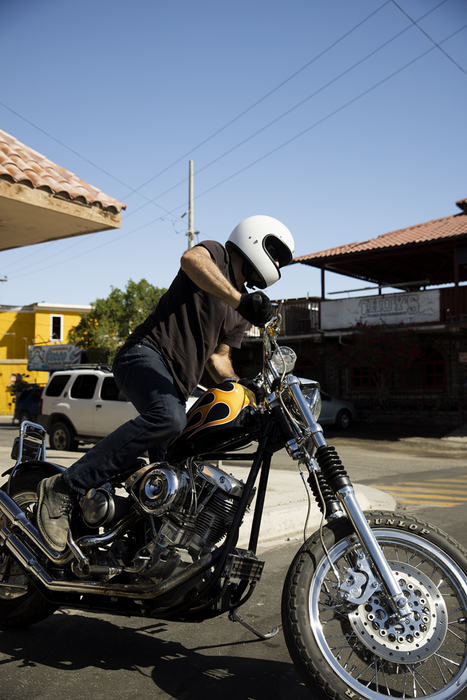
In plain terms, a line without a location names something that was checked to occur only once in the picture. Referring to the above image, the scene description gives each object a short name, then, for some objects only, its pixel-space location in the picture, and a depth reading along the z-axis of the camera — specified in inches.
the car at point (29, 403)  848.3
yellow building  1831.9
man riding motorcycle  104.7
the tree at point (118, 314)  1393.9
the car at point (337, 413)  823.1
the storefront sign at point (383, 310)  878.4
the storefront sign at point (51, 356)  1398.9
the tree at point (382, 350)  867.4
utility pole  999.0
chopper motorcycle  82.7
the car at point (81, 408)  543.2
